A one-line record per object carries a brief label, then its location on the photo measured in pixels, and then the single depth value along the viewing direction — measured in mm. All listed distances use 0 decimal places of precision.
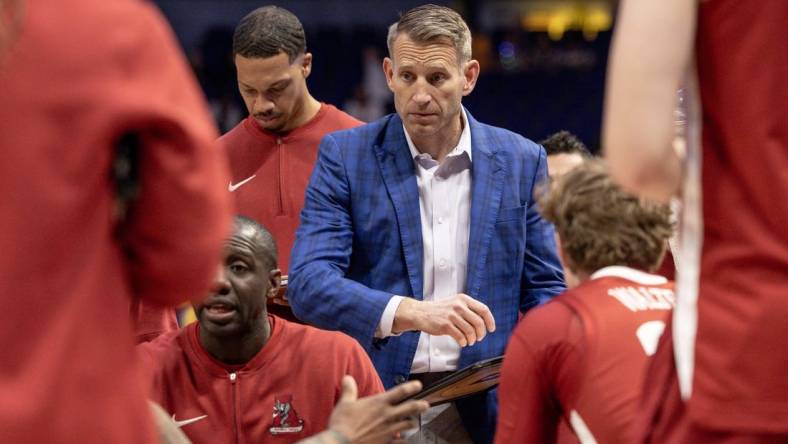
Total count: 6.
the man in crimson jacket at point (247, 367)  7352
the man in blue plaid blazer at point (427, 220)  7945
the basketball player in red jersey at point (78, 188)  3082
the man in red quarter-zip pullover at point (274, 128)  9633
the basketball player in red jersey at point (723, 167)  3371
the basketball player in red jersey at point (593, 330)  5141
